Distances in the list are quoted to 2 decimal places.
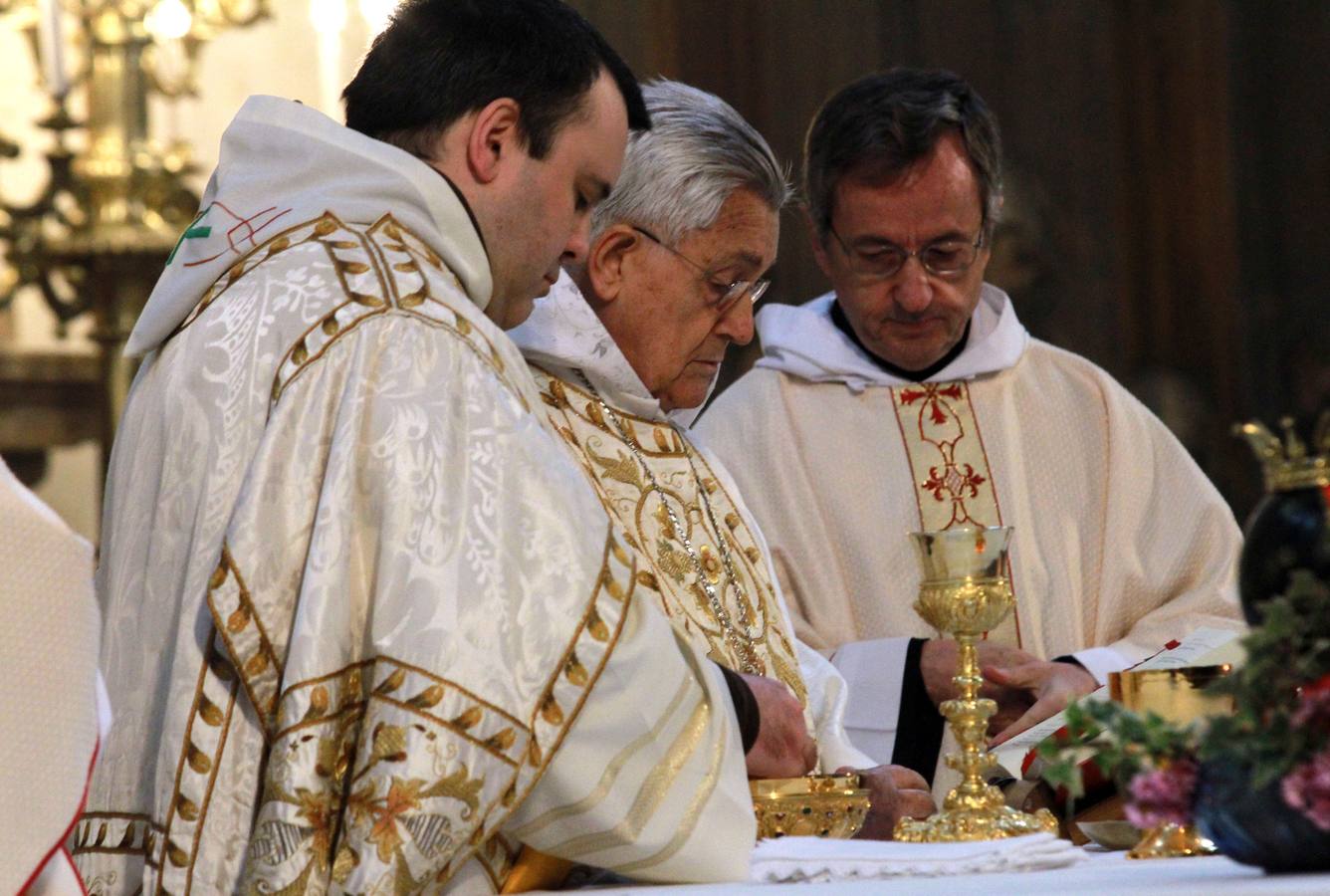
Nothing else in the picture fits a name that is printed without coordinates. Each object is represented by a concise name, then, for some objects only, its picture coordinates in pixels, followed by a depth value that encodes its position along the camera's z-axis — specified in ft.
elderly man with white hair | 22.98
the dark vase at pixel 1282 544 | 14.03
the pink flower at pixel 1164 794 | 13.70
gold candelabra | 42.52
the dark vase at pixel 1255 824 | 13.37
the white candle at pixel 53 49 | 40.34
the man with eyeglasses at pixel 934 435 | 29.32
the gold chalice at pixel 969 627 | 17.88
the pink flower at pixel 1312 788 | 12.94
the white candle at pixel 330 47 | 47.37
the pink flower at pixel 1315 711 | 13.00
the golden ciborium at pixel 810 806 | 18.02
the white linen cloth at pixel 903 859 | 15.62
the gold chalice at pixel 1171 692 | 18.52
